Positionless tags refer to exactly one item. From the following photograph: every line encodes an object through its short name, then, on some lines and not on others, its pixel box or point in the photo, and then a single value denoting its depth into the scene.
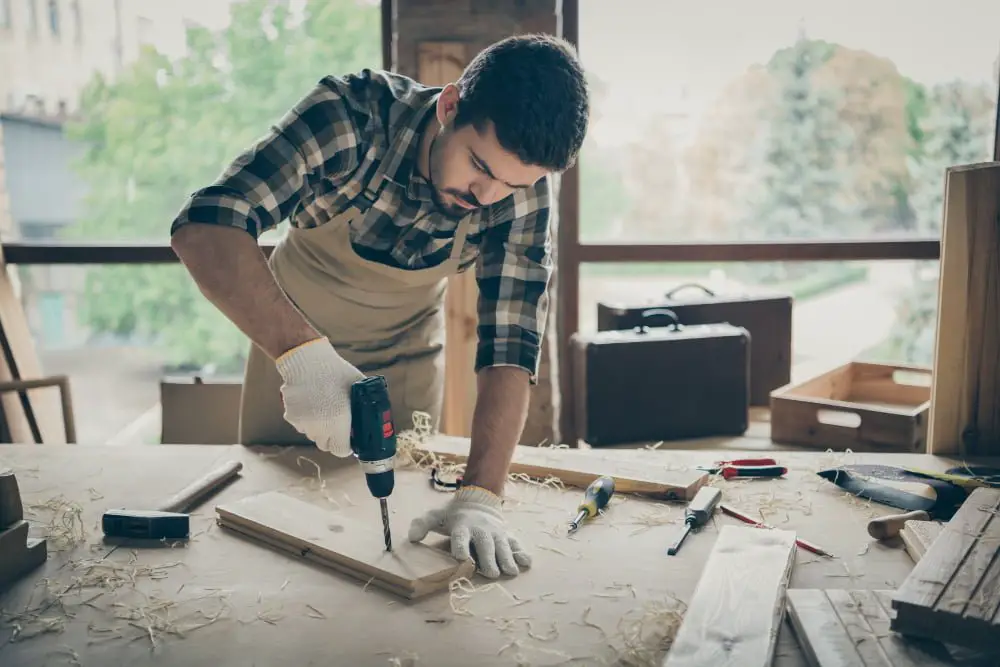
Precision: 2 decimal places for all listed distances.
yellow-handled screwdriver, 1.66
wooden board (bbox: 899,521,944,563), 1.45
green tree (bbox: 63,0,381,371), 3.38
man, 1.56
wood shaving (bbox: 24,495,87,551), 1.57
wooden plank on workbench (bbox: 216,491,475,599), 1.39
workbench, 1.21
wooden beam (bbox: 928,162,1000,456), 1.94
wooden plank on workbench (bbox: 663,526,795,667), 1.14
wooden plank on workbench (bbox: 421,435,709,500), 1.79
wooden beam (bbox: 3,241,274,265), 3.42
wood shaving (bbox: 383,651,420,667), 1.17
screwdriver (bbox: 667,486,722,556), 1.61
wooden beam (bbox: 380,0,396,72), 3.21
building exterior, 3.40
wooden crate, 2.64
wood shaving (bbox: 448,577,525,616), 1.32
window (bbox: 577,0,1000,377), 3.27
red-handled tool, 1.88
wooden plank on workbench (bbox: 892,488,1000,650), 1.13
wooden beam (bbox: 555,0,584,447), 3.33
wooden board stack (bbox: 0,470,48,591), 1.42
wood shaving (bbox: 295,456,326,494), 1.85
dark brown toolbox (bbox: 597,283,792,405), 3.11
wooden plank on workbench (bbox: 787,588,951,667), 1.13
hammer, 1.59
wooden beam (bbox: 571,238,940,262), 3.32
